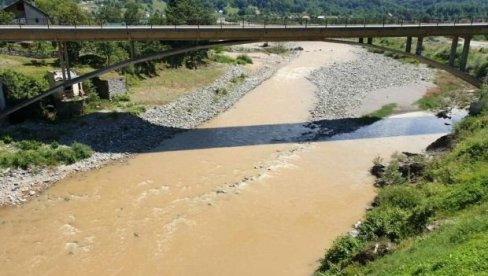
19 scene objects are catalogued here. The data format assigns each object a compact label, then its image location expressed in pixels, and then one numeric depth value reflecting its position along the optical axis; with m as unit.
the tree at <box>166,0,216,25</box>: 52.97
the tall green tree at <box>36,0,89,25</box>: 48.55
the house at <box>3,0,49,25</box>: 48.38
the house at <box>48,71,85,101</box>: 32.81
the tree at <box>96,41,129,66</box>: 44.16
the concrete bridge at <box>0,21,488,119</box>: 30.41
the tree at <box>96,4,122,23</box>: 63.61
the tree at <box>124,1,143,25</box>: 66.18
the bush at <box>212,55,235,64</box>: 58.75
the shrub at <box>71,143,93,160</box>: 28.56
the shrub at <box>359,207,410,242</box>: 18.16
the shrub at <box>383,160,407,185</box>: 25.25
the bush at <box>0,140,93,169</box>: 26.30
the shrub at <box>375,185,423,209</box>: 20.72
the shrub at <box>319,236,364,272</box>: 17.55
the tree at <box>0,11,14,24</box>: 44.72
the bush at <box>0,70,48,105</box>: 31.78
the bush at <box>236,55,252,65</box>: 61.38
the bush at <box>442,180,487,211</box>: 17.73
